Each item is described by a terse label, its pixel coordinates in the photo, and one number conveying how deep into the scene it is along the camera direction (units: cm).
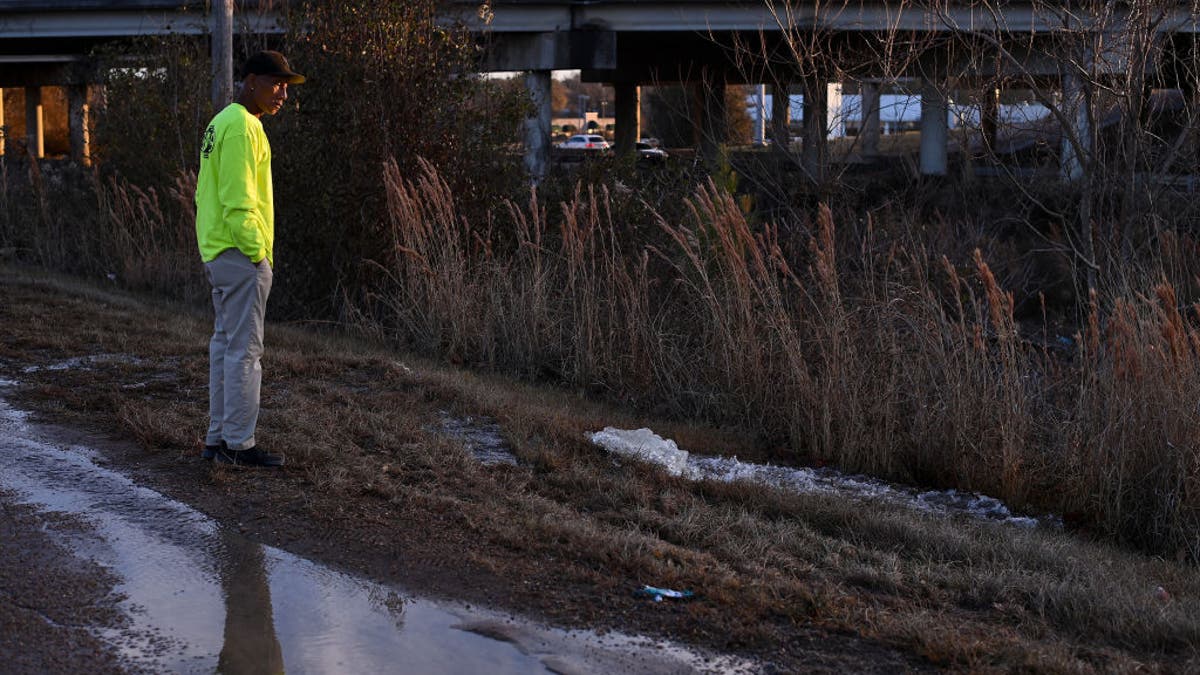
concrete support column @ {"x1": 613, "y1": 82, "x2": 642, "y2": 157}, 5588
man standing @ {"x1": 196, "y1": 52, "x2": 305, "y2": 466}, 688
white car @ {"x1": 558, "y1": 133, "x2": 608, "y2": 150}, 7658
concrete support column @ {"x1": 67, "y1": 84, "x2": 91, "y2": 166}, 2395
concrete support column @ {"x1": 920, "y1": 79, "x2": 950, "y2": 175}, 3766
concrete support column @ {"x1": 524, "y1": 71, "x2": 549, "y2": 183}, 2578
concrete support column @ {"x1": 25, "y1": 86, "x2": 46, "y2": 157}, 6744
